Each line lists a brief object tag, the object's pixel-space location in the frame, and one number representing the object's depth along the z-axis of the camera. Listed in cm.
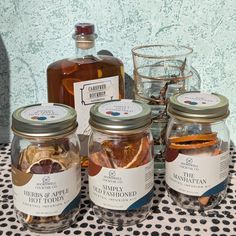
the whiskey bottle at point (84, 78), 68
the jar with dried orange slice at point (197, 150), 59
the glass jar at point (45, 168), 55
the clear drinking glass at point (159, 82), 69
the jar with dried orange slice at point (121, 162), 56
